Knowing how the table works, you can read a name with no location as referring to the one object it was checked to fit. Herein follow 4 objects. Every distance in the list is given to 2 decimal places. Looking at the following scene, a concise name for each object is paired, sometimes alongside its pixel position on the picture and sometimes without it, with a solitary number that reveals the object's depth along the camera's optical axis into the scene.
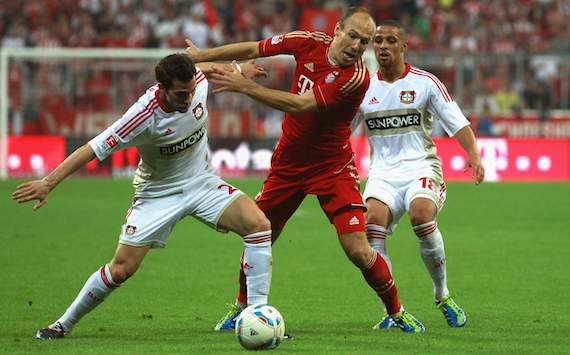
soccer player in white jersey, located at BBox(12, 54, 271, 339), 15.18
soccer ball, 14.74
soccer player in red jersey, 16.16
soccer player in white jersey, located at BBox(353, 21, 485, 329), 17.83
